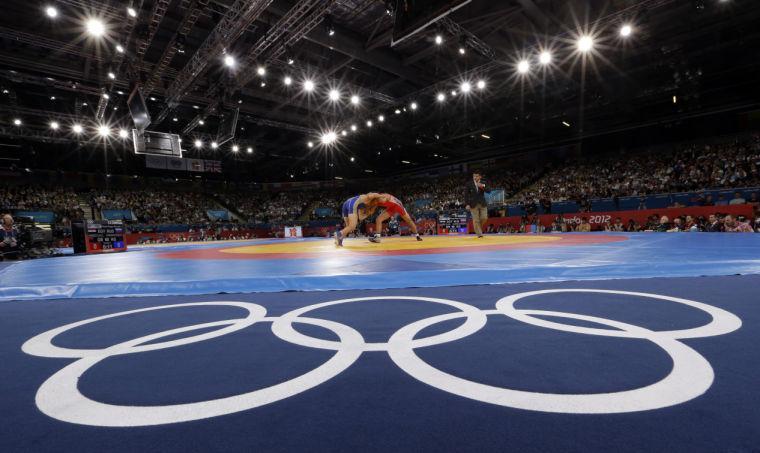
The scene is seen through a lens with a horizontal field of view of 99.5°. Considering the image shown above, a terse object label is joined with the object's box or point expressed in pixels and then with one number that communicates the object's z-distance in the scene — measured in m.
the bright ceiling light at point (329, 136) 18.25
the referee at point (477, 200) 8.02
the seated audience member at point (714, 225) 9.02
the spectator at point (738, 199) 10.53
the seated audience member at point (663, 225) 10.69
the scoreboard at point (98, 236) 9.70
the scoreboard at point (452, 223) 14.93
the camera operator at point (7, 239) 7.52
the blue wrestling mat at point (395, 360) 0.83
